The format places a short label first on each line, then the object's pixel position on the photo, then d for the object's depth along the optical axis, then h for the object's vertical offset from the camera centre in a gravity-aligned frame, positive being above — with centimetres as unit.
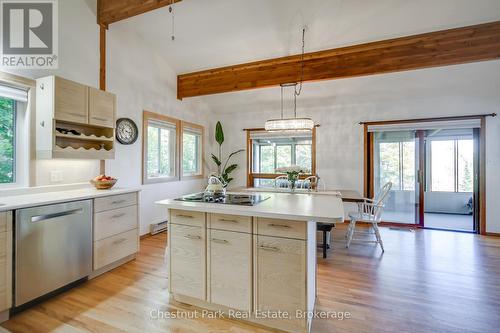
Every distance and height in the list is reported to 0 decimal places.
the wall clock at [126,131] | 343 +54
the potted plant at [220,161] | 566 +15
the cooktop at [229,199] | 206 -30
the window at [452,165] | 462 +5
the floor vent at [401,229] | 440 -115
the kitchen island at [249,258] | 166 -69
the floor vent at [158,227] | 403 -104
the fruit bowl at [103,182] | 280 -18
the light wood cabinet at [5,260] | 178 -70
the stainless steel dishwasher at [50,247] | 190 -71
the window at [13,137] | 238 +30
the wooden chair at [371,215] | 341 -71
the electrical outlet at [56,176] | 267 -10
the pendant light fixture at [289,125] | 304 +55
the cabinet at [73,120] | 244 +52
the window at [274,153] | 526 +33
